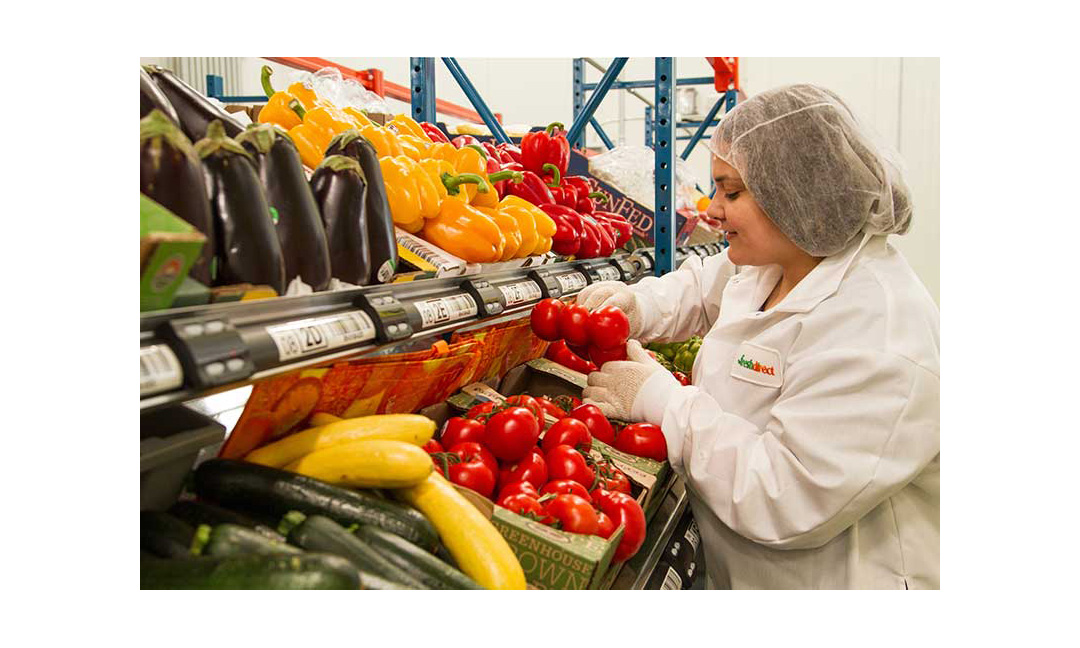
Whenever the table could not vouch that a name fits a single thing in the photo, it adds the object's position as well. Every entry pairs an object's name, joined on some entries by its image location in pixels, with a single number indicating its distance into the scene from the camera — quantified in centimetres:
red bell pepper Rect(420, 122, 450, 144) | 283
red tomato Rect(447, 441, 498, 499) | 169
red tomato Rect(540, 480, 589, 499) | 170
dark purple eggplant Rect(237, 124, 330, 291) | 138
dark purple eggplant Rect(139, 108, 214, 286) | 110
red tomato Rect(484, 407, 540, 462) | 182
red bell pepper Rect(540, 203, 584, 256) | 306
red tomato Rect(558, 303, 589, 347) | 238
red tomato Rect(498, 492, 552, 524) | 151
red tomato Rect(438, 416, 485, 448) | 184
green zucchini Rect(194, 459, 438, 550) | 125
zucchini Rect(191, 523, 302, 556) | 106
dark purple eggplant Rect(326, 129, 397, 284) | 164
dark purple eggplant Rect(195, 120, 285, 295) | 124
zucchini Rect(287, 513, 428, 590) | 115
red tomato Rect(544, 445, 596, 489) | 181
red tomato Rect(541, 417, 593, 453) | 195
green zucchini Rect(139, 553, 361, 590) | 99
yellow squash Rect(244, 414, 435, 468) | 137
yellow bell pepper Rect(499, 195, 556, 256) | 254
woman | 178
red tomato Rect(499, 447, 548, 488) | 179
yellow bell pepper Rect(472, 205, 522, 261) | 229
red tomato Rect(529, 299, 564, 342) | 237
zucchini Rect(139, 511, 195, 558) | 108
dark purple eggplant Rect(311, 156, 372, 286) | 153
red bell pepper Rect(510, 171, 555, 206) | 314
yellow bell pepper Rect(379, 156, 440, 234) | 195
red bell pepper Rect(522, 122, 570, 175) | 337
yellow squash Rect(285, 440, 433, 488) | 135
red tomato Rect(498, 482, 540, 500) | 166
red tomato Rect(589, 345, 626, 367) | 249
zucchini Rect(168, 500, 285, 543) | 118
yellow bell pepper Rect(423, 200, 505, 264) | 204
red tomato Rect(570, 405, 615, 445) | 216
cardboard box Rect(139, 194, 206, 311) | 96
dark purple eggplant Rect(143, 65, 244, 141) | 148
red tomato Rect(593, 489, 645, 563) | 165
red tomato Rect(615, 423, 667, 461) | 209
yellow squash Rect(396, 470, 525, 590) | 131
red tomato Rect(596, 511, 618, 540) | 156
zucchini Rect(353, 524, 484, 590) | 119
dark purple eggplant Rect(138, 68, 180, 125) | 126
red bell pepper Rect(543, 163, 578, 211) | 334
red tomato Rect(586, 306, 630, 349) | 240
